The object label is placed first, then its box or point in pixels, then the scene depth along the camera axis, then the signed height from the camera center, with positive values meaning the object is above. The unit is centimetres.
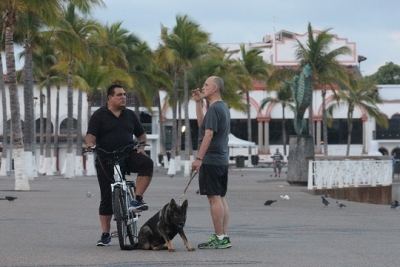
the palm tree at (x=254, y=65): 7781 +612
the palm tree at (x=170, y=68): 5616 +472
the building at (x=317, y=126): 9131 +186
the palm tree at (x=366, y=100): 7969 +352
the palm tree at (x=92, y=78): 5222 +356
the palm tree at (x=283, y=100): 8729 +393
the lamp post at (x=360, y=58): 11104 +939
